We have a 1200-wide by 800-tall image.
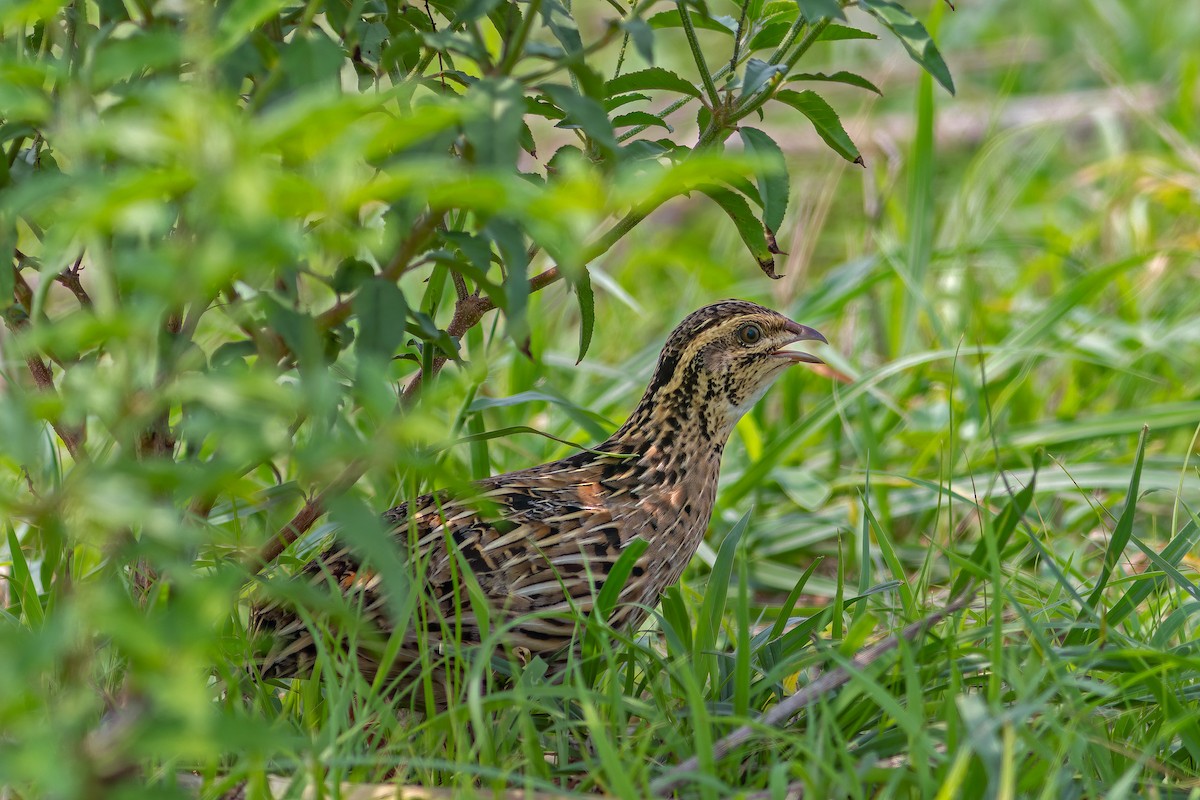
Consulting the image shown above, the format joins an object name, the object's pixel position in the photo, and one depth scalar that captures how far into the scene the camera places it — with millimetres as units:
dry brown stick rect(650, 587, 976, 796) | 4934
